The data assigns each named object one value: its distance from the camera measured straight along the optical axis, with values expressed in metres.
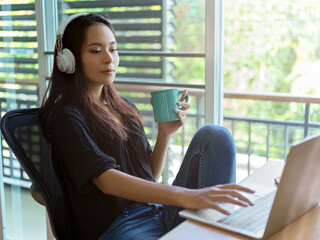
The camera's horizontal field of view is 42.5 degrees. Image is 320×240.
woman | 1.16
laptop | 0.77
